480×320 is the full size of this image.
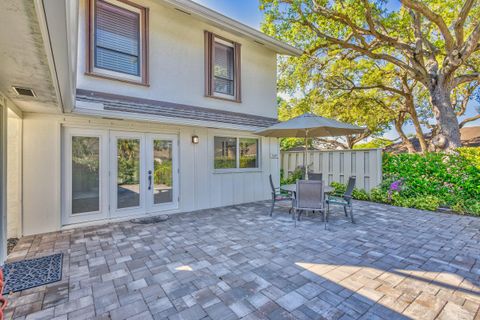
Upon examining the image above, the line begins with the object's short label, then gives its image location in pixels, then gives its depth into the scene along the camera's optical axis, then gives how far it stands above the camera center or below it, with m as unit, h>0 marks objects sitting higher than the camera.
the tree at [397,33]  8.58 +5.43
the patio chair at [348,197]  5.85 -0.96
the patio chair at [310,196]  5.50 -0.87
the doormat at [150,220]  6.09 -1.63
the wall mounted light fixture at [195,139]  7.24 +0.61
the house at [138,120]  5.01 +0.99
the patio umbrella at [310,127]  5.86 +0.82
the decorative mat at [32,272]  3.20 -1.71
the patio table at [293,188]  6.13 -0.81
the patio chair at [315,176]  7.45 -0.55
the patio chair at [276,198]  6.57 -1.13
